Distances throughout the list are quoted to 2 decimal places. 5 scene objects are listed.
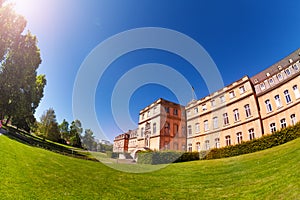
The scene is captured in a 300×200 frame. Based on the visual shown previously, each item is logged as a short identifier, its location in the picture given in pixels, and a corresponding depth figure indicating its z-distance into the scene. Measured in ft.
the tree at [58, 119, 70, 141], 195.59
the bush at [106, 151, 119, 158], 93.44
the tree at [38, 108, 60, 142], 148.42
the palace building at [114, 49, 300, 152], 69.48
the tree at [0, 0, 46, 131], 65.98
